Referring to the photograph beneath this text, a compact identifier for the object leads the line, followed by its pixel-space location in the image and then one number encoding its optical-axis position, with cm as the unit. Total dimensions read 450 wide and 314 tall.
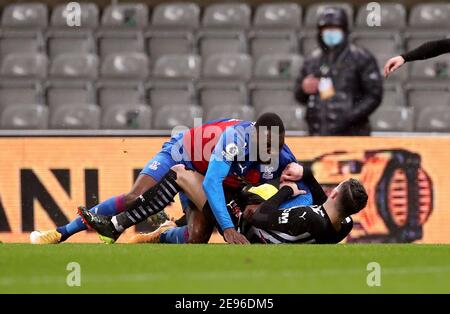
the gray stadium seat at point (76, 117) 1442
